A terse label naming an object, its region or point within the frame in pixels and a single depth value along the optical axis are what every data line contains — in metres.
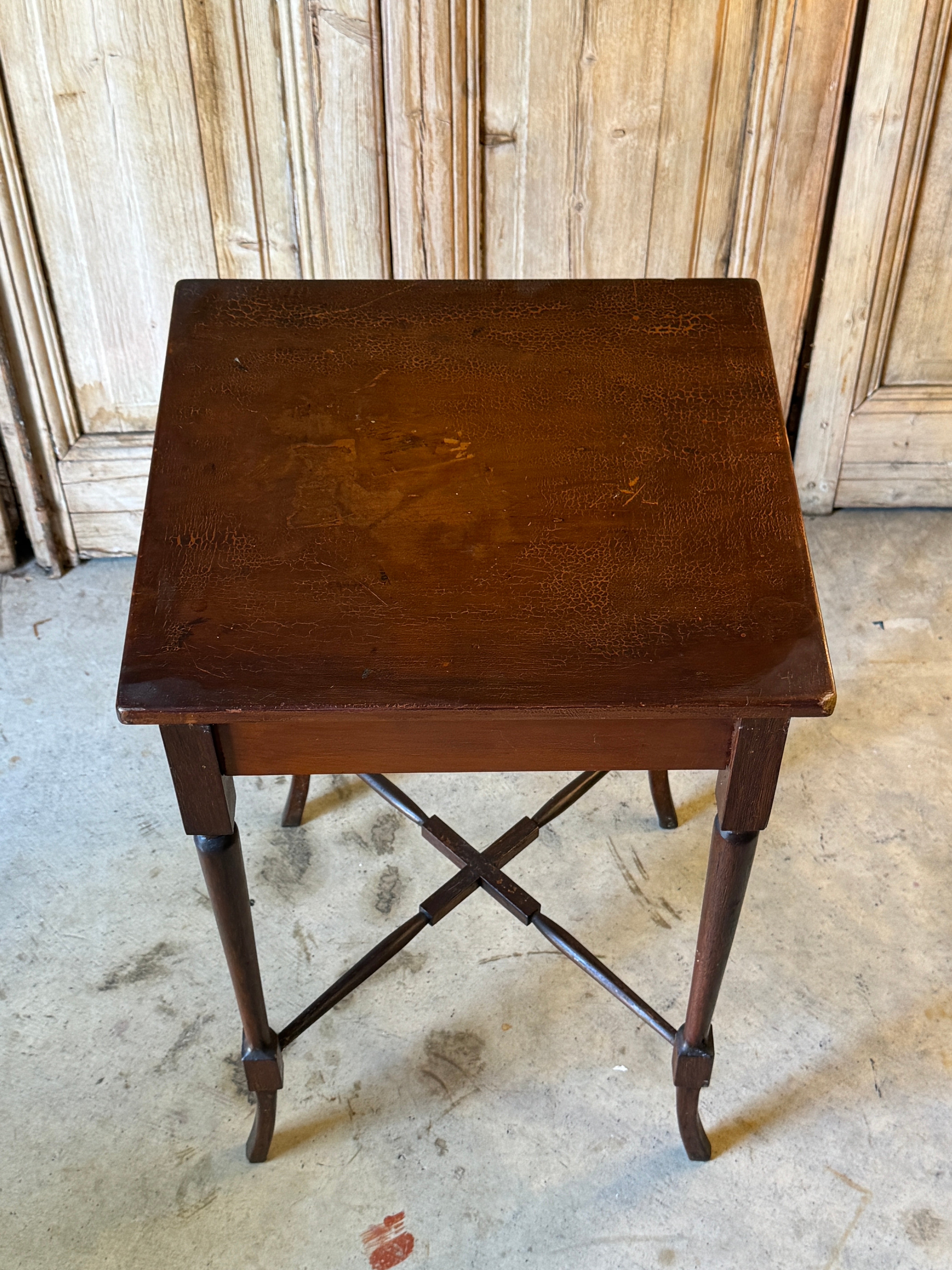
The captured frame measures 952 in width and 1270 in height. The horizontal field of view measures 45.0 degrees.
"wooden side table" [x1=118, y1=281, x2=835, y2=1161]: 1.19
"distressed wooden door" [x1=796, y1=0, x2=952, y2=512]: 2.39
